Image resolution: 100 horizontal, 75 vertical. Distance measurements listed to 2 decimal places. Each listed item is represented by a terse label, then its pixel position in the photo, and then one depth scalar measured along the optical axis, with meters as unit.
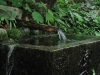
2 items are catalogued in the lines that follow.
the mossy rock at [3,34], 4.13
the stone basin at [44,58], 3.24
